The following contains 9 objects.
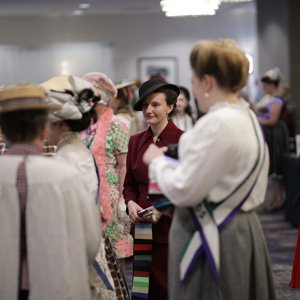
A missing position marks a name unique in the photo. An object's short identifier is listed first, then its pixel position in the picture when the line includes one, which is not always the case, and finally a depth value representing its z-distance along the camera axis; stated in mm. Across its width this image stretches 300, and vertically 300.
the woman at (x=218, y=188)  2848
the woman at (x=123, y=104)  6770
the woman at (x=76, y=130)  3225
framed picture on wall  17531
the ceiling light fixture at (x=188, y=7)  9836
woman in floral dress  5094
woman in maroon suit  4246
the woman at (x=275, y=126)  9922
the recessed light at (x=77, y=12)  16081
